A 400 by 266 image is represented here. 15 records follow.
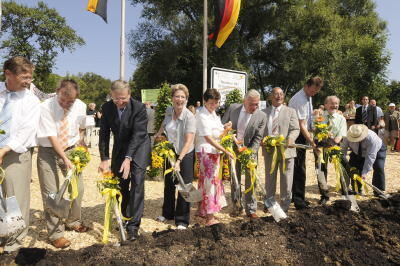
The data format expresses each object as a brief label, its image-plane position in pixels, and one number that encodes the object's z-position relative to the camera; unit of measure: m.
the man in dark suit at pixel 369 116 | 11.52
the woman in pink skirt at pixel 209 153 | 4.55
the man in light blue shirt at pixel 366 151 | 5.94
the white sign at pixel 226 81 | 9.32
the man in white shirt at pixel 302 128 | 5.33
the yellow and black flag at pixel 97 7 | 9.95
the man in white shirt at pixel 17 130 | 3.36
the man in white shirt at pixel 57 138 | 3.86
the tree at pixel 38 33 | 34.06
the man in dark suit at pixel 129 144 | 4.00
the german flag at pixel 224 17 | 11.03
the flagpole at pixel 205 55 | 11.54
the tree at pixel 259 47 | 24.05
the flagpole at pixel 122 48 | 10.25
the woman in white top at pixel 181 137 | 4.44
